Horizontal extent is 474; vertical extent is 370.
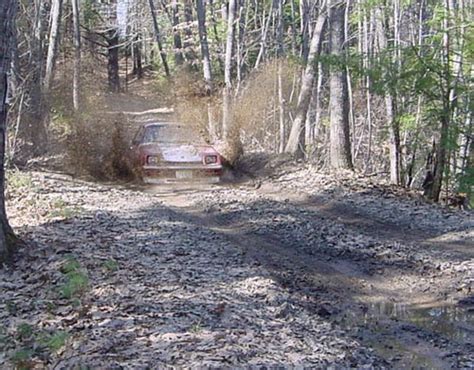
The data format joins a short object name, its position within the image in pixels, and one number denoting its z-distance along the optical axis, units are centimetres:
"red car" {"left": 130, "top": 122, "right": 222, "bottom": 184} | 1491
